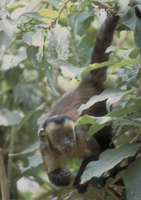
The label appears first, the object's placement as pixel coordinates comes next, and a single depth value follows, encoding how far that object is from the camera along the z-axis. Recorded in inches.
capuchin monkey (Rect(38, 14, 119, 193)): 303.0
